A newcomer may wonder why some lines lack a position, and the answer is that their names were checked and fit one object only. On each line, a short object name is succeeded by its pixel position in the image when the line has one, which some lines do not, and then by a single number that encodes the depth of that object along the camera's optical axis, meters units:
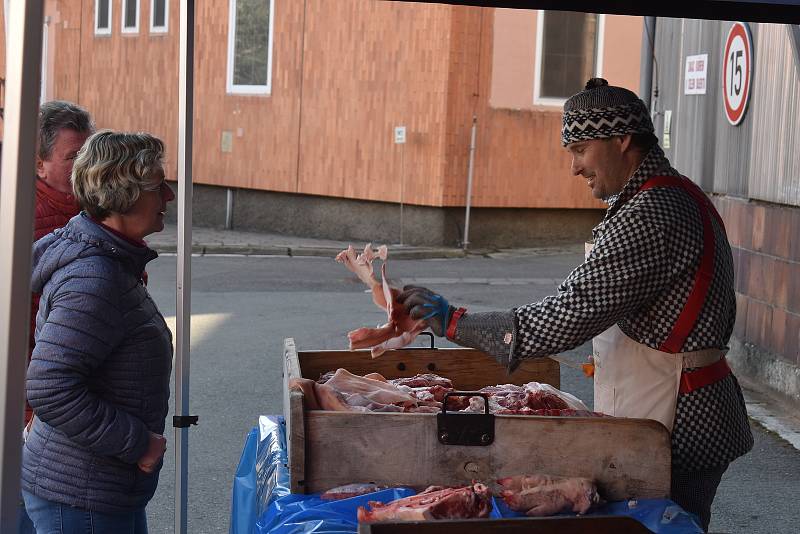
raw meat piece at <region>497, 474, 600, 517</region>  2.89
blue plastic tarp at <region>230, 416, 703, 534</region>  2.83
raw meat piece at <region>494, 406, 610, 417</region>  3.24
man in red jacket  3.69
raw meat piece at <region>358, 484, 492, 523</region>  2.74
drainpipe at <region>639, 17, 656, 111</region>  10.62
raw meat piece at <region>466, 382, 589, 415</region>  3.33
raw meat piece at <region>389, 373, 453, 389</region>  3.74
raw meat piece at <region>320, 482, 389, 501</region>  2.93
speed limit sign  8.42
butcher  3.00
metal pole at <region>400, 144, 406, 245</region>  16.92
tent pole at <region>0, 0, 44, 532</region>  2.08
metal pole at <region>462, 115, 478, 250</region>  16.53
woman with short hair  3.03
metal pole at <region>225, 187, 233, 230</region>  19.12
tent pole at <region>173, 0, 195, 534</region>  3.98
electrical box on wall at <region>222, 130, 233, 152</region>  18.92
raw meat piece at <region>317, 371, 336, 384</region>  3.60
